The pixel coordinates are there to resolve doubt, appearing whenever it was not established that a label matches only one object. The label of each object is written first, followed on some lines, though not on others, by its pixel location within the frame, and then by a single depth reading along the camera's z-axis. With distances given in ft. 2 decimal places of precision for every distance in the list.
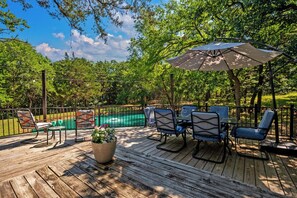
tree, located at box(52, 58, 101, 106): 52.55
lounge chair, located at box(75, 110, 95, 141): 12.13
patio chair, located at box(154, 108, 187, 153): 10.11
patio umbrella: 9.70
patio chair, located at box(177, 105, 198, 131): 10.80
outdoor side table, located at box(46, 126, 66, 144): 11.21
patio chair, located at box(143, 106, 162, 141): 13.24
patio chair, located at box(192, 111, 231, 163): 8.42
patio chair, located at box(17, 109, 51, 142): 11.57
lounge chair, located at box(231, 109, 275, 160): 8.80
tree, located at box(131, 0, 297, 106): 11.59
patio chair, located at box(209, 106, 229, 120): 11.96
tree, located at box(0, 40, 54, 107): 36.86
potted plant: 8.05
